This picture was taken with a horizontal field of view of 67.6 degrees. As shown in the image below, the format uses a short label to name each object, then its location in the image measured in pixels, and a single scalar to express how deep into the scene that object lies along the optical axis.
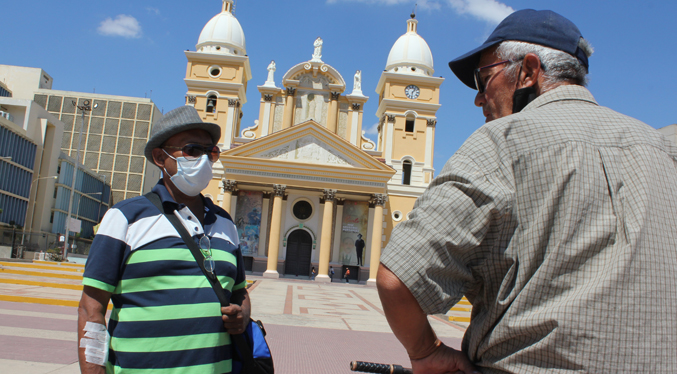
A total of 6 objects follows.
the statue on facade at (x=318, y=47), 34.03
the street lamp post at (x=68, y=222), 30.92
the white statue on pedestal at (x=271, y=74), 33.75
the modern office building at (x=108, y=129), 59.97
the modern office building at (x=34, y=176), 35.88
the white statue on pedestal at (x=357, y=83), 34.41
